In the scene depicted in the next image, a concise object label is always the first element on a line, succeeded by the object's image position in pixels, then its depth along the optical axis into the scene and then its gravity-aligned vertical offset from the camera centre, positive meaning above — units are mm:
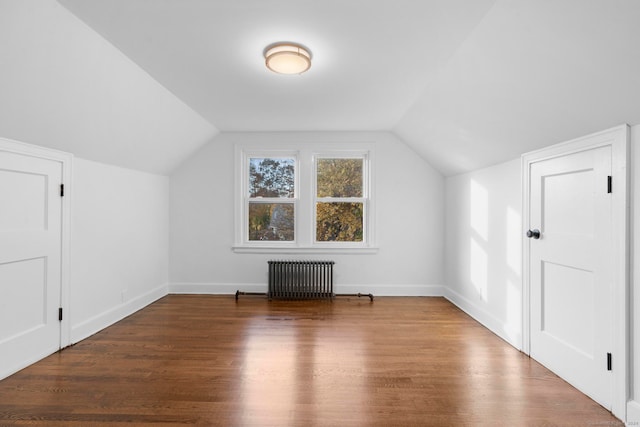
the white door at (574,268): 1991 -367
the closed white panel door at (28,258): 2314 -327
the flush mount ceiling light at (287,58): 2233 +1170
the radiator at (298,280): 4418 -887
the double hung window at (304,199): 4641 +278
